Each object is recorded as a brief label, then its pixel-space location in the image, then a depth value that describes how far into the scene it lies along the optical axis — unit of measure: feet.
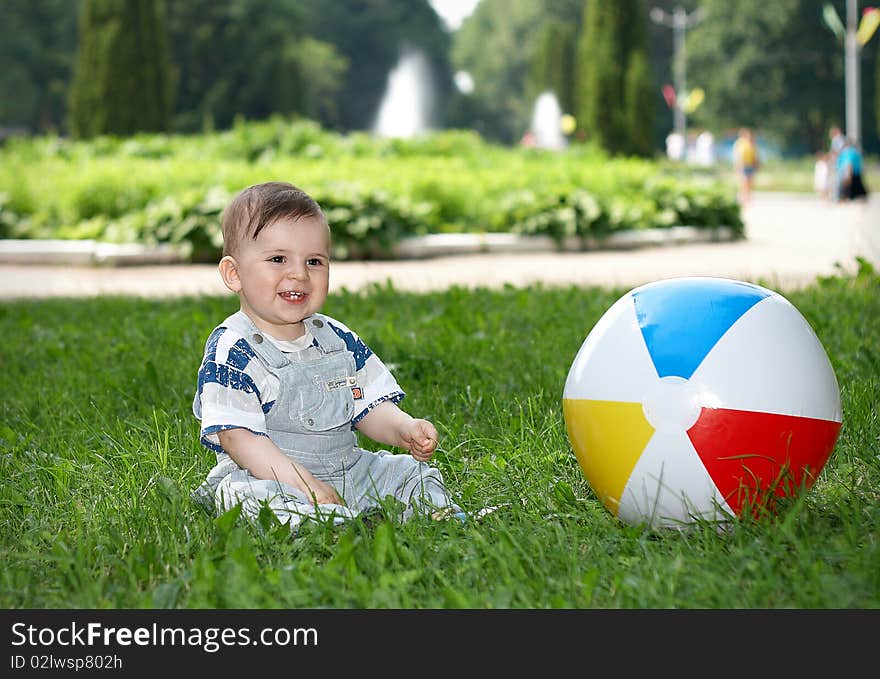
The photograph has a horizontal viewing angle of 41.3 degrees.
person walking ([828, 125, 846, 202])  88.43
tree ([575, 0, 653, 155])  89.25
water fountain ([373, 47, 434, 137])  266.75
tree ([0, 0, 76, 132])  202.08
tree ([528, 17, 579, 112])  231.91
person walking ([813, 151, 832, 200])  95.40
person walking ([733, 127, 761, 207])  91.97
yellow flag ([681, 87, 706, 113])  192.18
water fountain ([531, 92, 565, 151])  203.41
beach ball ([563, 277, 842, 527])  11.00
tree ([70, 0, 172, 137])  81.71
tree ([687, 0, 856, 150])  218.79
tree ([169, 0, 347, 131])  191.52
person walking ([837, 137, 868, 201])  80.84
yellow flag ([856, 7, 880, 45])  109.12
